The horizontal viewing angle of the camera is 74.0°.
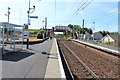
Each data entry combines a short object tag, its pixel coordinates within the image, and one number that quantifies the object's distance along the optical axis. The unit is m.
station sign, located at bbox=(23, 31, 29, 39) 9.91
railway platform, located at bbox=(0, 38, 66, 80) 3.61
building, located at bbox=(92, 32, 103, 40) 55.20
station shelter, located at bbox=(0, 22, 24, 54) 6.73
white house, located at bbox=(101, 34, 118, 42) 34.31
